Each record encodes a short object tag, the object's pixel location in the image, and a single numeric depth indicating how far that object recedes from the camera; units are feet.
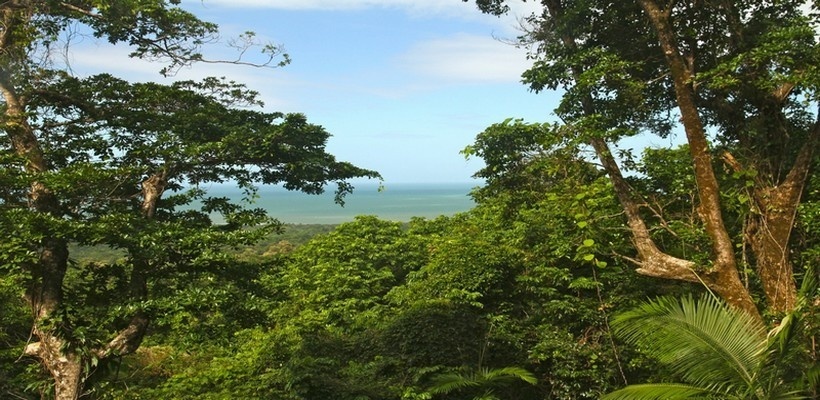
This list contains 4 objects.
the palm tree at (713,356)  18.61
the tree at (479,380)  33.60
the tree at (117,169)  23.07
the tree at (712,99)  26.58
